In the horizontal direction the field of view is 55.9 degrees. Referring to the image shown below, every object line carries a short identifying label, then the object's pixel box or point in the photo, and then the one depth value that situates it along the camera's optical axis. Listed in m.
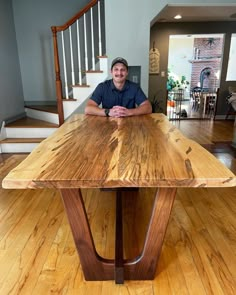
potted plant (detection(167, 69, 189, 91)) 9.03
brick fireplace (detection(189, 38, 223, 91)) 9.51
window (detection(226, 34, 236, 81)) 5.66
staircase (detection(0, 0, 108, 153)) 3.14
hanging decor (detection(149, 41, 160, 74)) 5.38
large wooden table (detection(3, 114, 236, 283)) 0.76
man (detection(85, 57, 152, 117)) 1.99
